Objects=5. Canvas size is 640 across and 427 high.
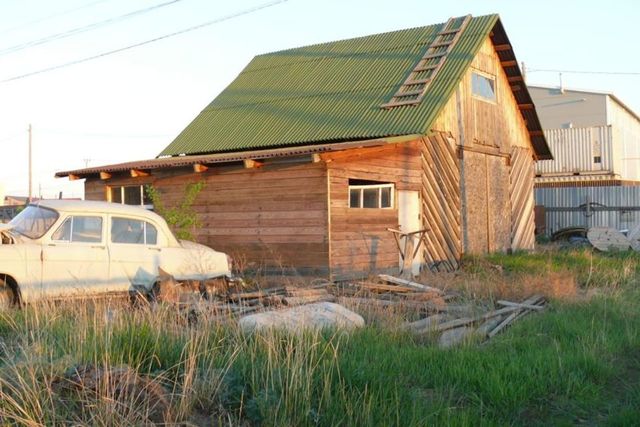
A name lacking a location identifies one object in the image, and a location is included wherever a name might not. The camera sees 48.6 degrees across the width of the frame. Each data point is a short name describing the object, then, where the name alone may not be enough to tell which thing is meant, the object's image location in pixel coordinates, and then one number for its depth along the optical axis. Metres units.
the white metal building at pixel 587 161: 31.14
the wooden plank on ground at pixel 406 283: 12.90
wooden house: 15.64
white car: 10.02
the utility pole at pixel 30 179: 50.00
